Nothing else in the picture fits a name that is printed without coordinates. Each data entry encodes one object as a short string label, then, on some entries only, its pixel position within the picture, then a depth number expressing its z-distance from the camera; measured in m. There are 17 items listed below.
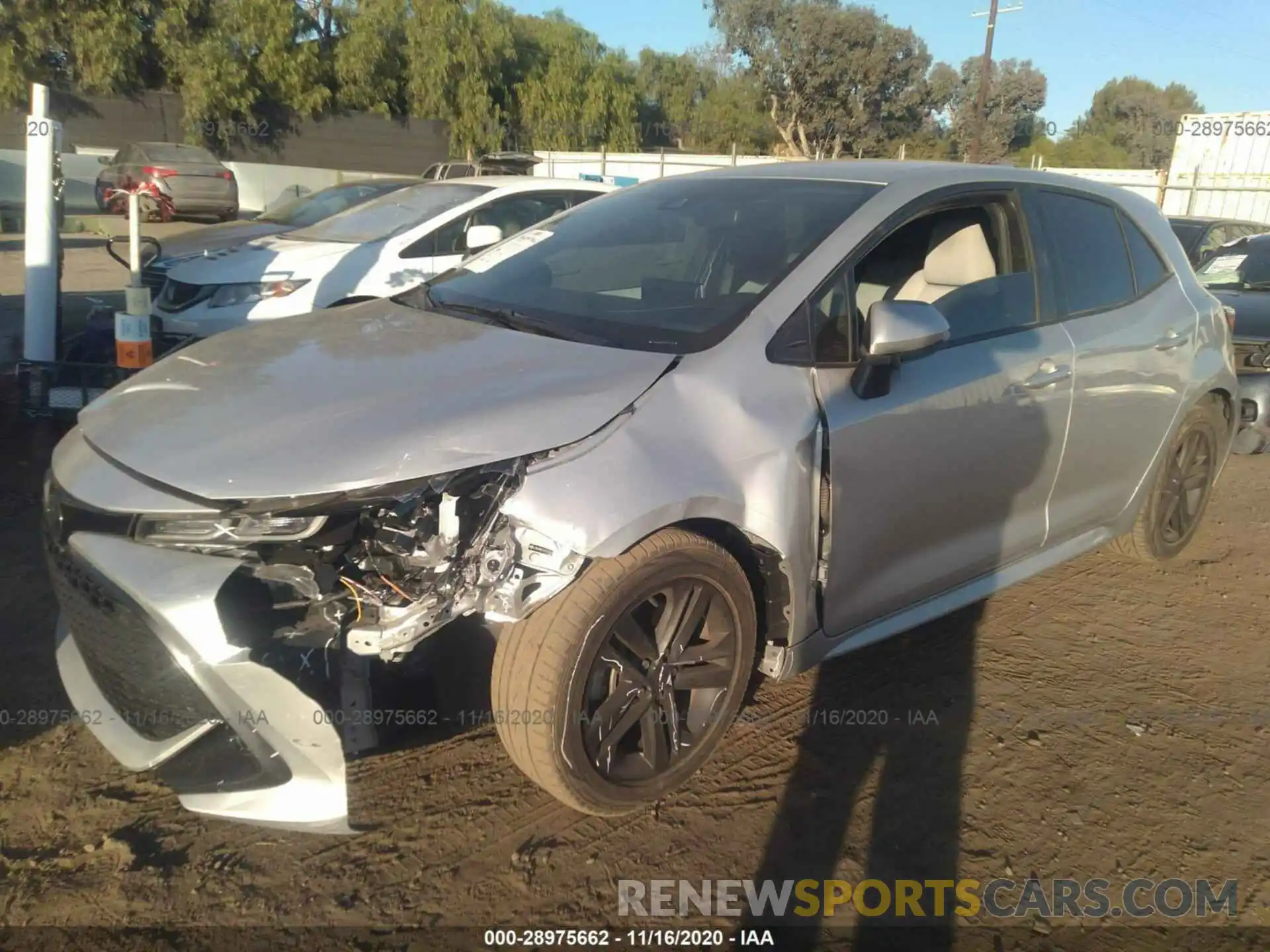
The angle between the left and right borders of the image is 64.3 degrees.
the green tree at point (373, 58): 32.12
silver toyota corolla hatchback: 2.42
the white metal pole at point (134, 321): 5.67
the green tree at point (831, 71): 43.88
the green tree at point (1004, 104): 46.22
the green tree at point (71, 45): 26.89
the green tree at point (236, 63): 28.89
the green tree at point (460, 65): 33.28
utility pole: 30.70
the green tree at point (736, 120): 45.16
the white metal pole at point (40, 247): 6.02
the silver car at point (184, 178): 21.38
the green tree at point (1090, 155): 37.69
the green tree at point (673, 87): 49.56
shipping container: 20.81
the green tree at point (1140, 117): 52.91
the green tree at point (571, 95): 37.12
